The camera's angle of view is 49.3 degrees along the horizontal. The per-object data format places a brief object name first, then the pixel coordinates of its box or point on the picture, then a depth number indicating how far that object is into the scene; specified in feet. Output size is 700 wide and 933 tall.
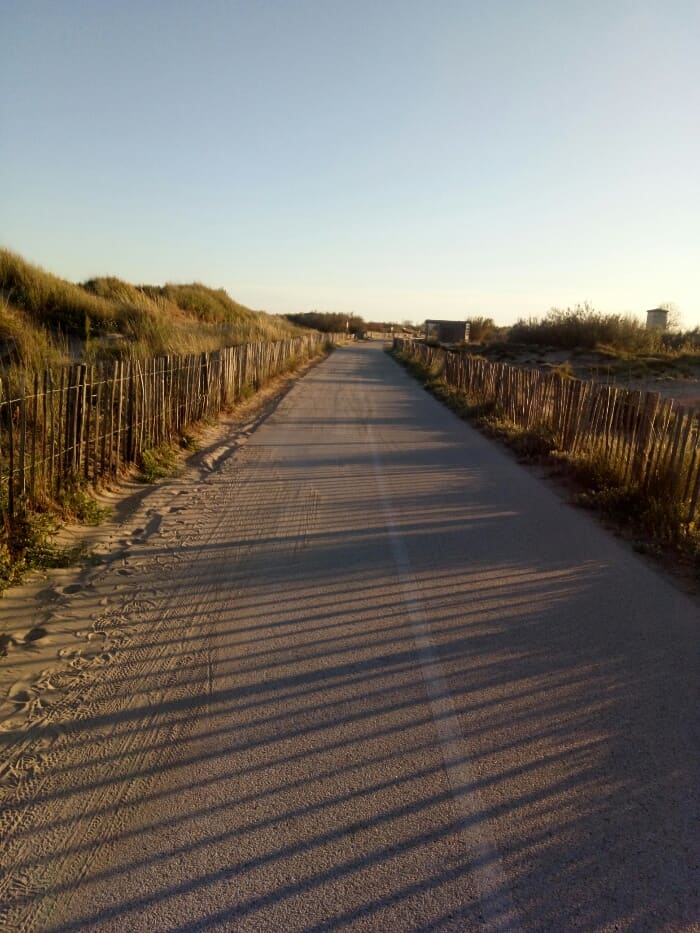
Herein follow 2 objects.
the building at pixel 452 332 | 250.98
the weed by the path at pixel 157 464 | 33.65
